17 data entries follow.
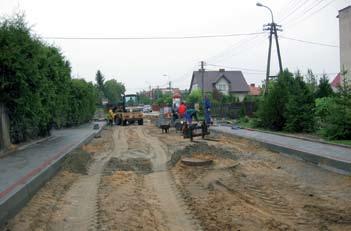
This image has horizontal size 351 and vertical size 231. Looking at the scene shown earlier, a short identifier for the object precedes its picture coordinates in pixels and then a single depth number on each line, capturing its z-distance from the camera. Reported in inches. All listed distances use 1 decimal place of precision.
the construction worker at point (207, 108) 1112.7
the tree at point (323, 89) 955.3
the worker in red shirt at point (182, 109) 1130.0
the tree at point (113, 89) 5078.3
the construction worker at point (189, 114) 938.1
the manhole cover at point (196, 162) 540.7
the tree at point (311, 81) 948.6
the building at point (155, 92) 5654.5
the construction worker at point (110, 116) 1817.2
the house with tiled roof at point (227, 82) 3794.3
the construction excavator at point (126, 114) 1787.6
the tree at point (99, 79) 4909.0
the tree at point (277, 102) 967.0
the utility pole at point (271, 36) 1531.3
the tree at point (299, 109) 898.7
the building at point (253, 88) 4306.1
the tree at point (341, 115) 693.9
